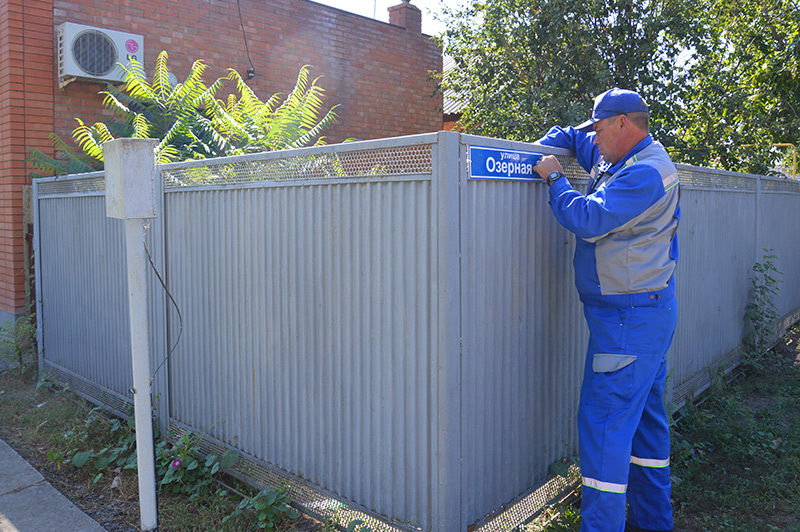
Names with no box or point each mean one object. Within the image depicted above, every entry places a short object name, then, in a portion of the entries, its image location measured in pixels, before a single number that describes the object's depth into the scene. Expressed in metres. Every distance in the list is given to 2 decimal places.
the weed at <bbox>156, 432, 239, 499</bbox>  4.29
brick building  7.56
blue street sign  3.16
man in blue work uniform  3.24
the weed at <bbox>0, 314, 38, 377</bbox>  7.26
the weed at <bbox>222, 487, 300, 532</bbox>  3.72
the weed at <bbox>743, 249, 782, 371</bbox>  7.14
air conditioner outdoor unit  7.54
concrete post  3.24
